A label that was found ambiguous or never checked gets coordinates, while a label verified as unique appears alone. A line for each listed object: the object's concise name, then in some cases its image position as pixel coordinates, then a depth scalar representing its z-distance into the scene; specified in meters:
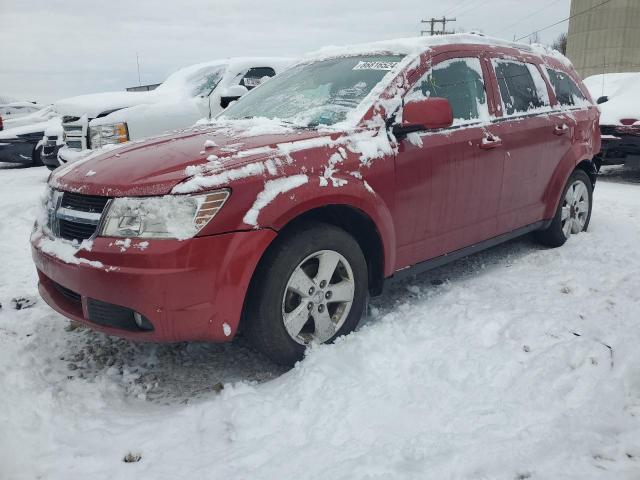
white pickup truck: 6.84
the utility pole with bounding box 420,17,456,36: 47.33
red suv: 2.38
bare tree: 62.88
